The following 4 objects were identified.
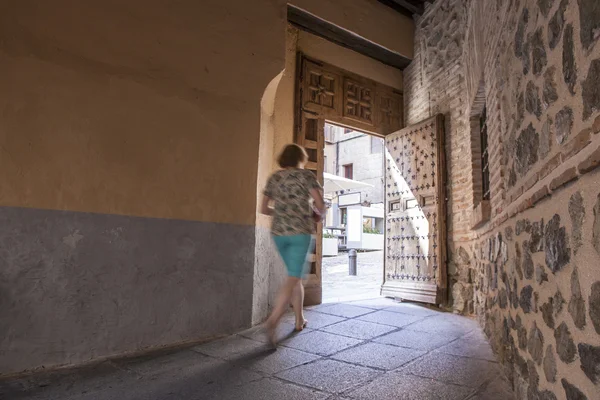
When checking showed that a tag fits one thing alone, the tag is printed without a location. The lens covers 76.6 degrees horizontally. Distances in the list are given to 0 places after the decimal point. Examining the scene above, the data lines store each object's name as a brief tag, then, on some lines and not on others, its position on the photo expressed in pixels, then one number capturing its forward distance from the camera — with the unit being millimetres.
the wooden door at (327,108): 4957
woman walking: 2824
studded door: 4879
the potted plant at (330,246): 13611
